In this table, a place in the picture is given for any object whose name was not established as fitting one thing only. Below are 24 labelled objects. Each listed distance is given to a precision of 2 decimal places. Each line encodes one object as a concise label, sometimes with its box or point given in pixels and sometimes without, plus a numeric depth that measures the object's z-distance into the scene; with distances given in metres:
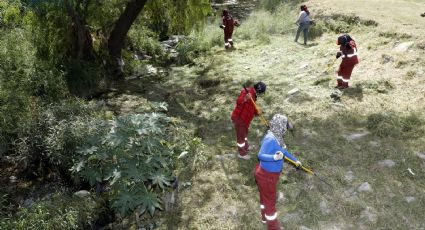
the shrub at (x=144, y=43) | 13.61
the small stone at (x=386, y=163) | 6.72
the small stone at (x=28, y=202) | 7.04
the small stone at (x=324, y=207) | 6.00
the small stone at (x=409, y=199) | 6.01
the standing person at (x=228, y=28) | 13.38
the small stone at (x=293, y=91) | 9.56
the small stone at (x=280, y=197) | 6.35
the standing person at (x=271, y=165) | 5.42
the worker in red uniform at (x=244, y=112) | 6.93
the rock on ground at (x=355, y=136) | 7.53
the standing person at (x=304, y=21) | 12.70
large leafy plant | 5.99
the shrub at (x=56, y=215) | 5.64
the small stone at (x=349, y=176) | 6.54
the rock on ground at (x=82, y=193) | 6.69
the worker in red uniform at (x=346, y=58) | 8.92
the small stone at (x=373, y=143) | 7.24
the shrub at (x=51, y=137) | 6.99
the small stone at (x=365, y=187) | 6.27
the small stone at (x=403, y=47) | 10.02
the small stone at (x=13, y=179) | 7.76
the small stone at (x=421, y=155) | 6.78
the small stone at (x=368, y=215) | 5.76
